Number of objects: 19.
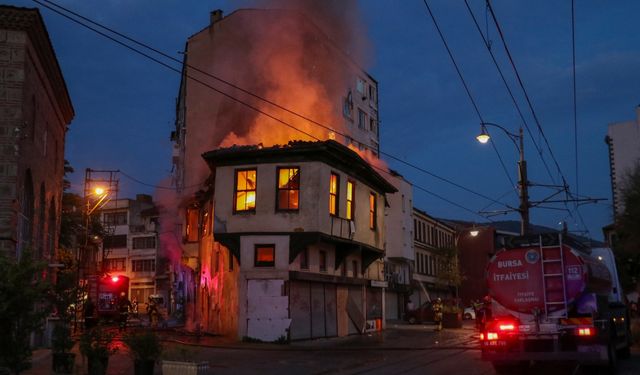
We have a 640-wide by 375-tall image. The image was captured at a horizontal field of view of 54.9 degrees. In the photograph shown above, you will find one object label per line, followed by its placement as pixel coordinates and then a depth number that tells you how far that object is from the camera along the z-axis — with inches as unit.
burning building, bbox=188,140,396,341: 972.6
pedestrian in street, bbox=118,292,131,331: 1531.3
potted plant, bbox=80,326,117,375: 501.7
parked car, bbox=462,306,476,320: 2162.3
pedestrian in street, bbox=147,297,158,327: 1337.4
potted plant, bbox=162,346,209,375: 497.7
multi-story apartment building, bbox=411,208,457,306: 2367.1
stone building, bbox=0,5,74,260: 698.2
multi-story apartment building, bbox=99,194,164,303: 3078.2
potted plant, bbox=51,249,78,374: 531.5
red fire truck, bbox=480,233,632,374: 510.6
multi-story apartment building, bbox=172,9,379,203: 1595.7
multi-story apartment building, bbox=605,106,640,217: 2275.2
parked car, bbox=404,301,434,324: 1750.7
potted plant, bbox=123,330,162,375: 502.3
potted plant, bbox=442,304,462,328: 1465.3
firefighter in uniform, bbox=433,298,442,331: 1321.4
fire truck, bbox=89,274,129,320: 1643.7
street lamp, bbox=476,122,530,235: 991.6
